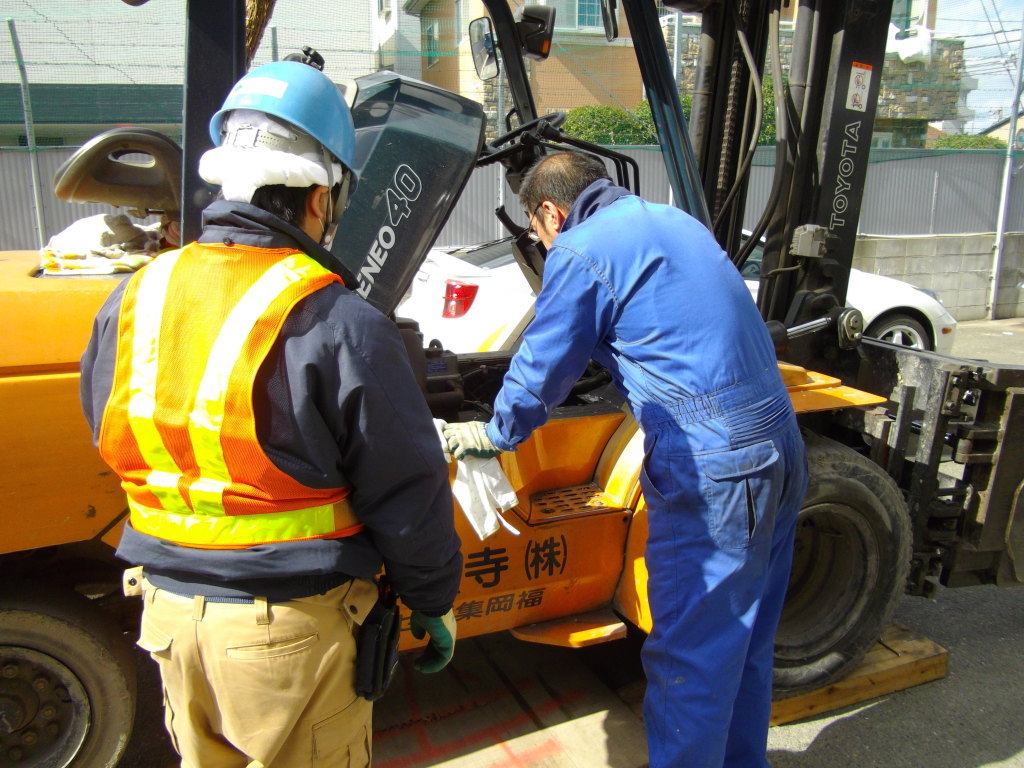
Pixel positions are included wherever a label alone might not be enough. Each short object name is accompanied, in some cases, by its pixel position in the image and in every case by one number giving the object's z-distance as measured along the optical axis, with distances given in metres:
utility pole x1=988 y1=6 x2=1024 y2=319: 11.65
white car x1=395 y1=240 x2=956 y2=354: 5.89
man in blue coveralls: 2.30
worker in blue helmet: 1.49
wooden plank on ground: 3.19
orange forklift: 2.22
